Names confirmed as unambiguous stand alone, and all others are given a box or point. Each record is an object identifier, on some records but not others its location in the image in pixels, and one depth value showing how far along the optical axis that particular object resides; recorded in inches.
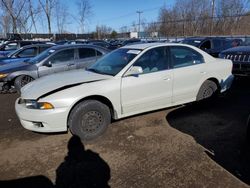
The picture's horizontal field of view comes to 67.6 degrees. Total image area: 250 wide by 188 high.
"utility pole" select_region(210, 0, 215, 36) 959.2
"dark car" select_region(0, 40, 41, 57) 422.1
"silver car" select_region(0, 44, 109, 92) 228.3
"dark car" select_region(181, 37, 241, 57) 360.4
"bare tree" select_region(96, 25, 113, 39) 1624.9
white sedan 120.6
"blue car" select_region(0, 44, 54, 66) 309.3
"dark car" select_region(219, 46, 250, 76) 204.5
